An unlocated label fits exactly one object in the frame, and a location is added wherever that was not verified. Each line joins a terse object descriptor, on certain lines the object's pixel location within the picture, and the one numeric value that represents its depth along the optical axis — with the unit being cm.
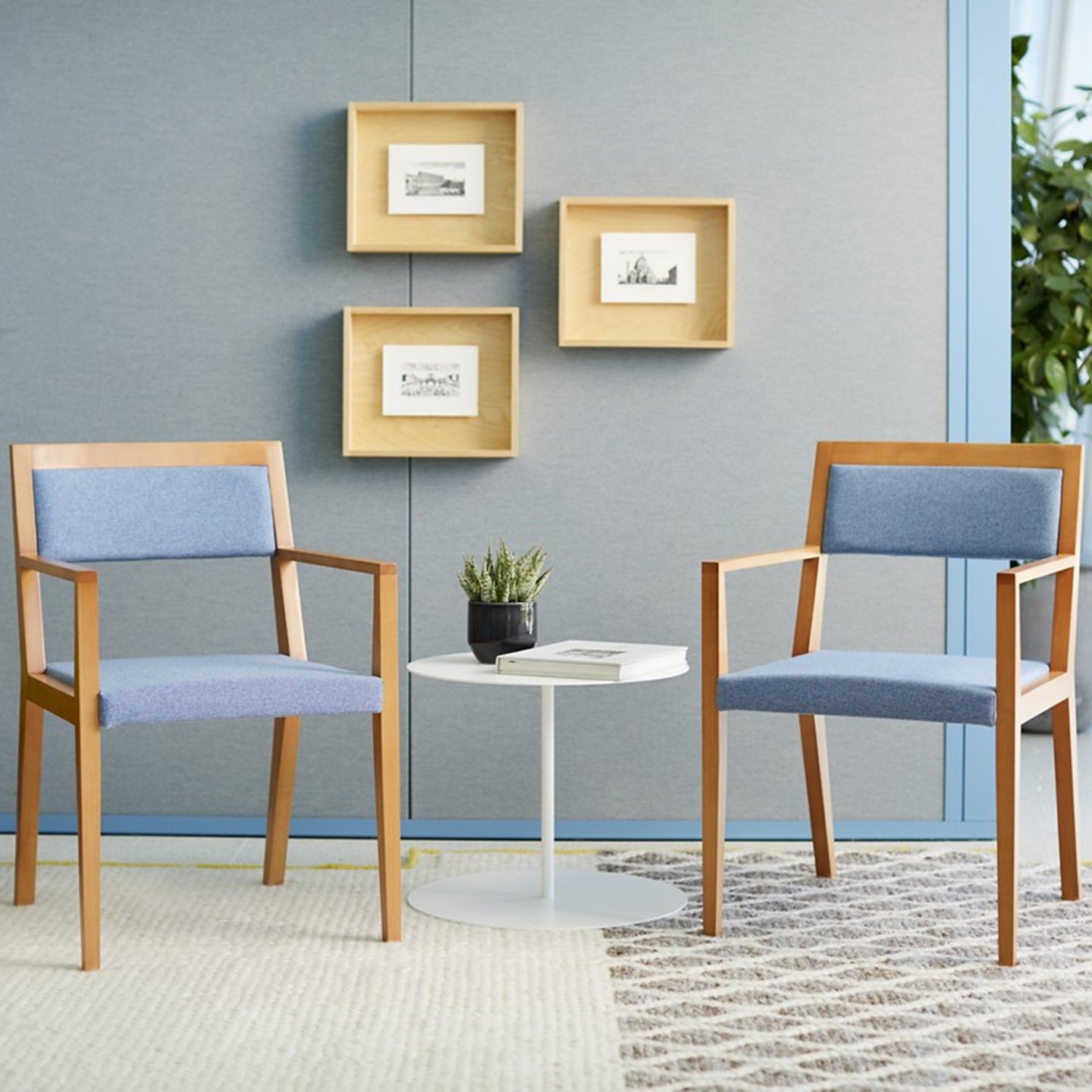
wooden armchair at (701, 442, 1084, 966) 246
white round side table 265
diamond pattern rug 200
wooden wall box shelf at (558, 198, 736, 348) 333
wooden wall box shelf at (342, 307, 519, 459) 334
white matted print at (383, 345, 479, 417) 333
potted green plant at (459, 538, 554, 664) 276
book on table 261
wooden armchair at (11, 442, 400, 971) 242
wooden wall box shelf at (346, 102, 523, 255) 331
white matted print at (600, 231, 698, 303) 332
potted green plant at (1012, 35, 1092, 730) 455
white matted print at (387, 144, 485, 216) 332
